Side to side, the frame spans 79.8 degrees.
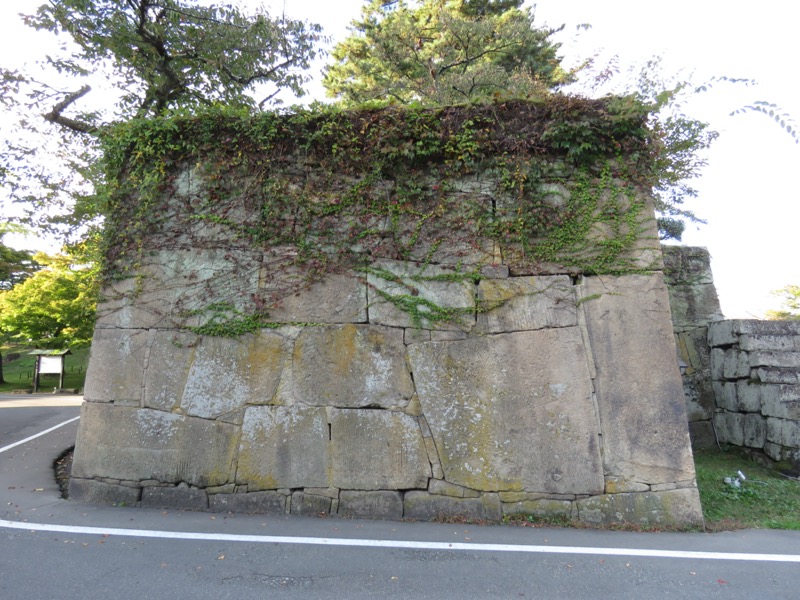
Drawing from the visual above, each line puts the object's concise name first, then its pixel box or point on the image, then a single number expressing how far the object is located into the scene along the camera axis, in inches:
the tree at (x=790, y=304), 722.8
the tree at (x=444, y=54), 361.4
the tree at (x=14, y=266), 753.6
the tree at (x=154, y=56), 271.3
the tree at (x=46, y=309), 698.2
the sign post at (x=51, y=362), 746.2
